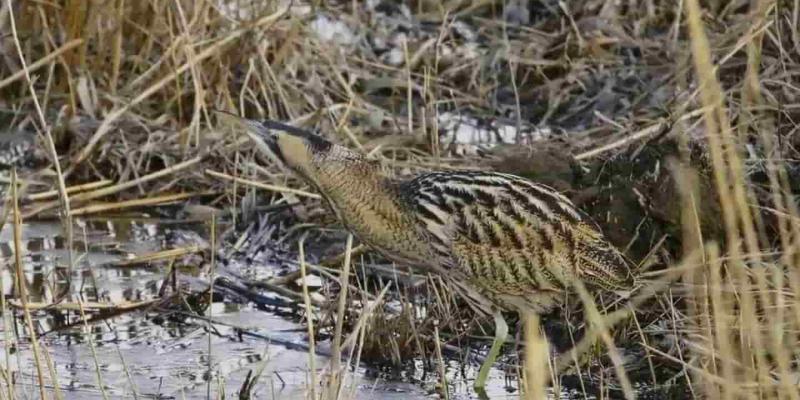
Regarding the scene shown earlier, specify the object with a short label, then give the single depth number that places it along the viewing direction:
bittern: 9.15
